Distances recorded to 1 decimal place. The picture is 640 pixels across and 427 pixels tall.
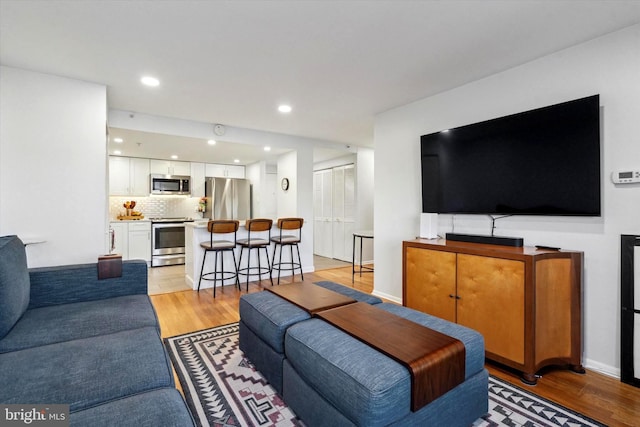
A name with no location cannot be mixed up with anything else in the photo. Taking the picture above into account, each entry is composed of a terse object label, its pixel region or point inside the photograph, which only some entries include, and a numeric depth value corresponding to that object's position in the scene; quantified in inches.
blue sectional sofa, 40.3
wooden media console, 80.1
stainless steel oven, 232.8
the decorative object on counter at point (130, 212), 246.1
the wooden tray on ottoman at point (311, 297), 79.7
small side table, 182.8
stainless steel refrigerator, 260.1
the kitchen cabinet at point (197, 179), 260.5
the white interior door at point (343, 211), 247.6
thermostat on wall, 78.2
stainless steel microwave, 241.4
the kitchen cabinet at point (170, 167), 247.4
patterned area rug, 64.3
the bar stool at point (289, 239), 180.9
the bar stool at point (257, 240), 170.9
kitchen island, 169.0
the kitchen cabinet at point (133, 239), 223.0
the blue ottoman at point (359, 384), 47.4
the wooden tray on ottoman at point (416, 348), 51.1
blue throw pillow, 59.9
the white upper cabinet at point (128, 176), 232.8
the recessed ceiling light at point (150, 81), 112.3
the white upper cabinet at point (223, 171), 267.9
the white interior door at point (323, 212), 272.5
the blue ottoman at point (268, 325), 72.0
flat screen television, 84.3
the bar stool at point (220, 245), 158.7
